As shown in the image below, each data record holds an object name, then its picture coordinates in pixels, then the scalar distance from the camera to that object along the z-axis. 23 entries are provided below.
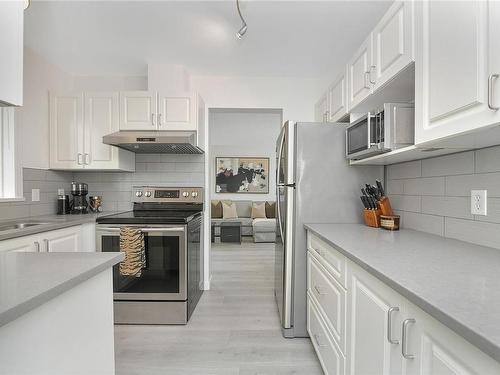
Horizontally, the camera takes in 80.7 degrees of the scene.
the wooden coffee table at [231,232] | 5.83
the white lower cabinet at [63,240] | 2.02
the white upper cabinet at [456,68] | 0.90
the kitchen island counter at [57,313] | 0.71
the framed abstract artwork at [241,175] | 6.75
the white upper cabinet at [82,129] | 2.86
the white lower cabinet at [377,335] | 0.68
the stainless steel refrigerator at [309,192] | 2.23
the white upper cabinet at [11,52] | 0.75
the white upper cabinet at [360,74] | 1.77
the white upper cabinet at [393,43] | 1.35
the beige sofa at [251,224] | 5.80
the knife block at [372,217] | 2.02
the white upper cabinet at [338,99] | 2.20
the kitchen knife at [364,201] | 2.12
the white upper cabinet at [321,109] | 2.76
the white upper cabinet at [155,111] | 2.84
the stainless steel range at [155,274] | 2.45
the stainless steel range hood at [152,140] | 2.64
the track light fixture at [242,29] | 2.03
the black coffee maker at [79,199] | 2.95
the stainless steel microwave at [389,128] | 1.47
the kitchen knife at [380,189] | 2.02
